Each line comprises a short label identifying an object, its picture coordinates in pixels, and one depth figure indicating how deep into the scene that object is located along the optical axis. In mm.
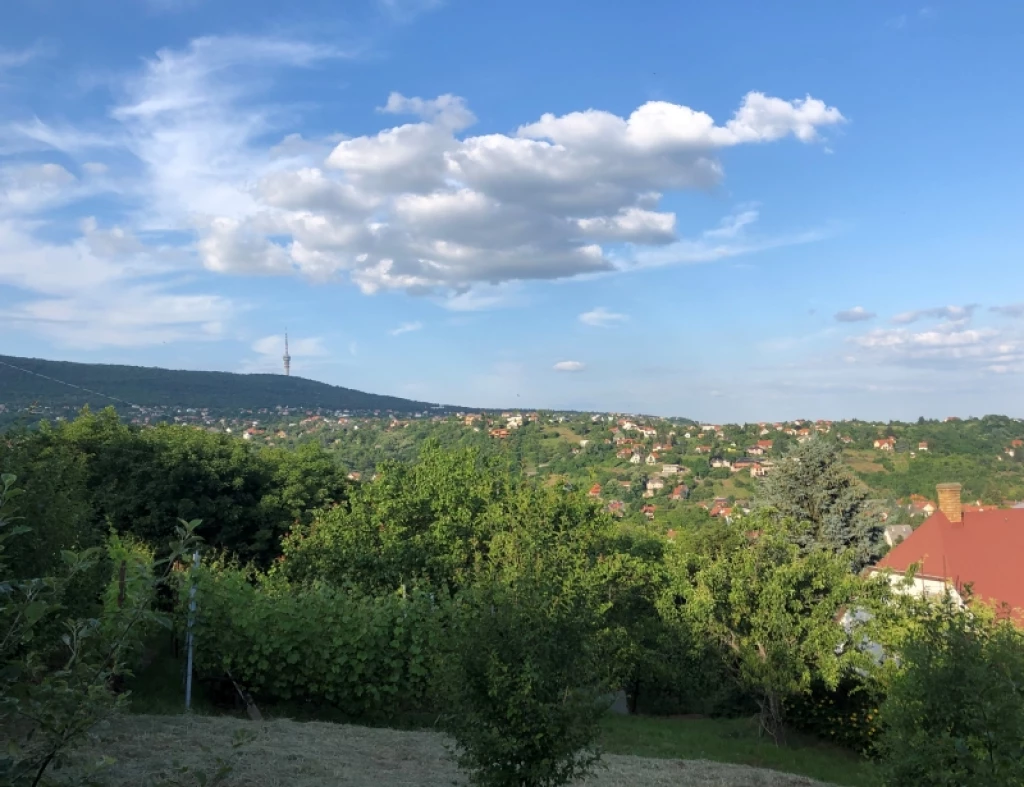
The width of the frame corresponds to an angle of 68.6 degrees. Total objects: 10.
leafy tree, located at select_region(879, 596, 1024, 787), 5324
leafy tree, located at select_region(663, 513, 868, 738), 13594
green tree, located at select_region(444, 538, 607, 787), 6160
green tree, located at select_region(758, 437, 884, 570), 32500
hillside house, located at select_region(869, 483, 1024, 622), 22312
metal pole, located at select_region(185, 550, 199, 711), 10883
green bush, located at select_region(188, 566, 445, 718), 11531
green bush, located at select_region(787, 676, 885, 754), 14703
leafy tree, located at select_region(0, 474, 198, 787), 2220
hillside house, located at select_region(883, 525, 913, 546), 52469
